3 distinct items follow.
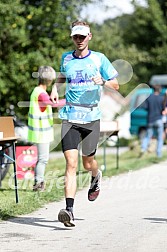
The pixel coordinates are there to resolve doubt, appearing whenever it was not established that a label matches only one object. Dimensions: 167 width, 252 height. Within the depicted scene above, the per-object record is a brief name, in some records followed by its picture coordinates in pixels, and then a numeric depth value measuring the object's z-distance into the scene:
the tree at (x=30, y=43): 20.14
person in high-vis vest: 11.17
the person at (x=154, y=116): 18.56
